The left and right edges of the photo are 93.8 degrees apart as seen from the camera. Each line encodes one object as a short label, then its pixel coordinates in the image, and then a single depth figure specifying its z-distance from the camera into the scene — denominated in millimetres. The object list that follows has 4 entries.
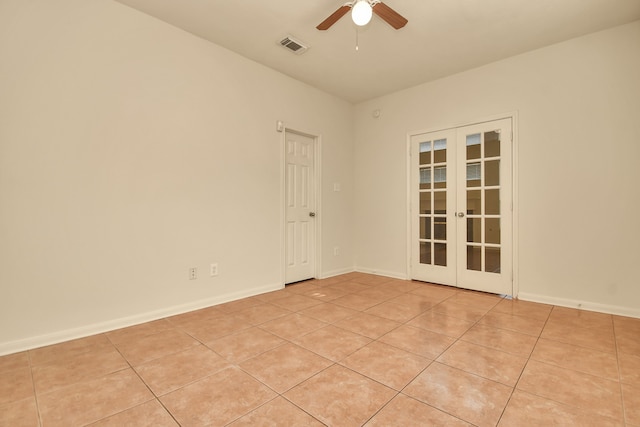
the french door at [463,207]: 3596
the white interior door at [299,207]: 4133
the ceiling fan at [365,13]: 2136
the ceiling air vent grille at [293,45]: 3150
